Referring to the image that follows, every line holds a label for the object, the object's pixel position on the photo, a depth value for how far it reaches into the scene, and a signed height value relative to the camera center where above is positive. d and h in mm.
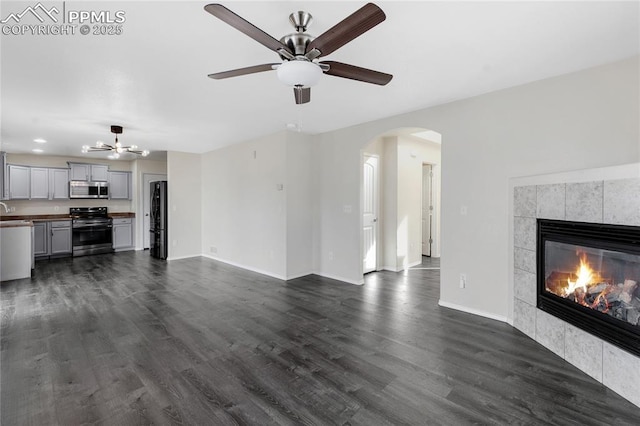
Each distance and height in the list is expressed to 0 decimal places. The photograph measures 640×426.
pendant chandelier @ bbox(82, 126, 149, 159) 4453 +1038
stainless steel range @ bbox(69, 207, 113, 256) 6973 -557
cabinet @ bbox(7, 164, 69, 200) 6500 +576
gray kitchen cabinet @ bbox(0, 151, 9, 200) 6238 +635
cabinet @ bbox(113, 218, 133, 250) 7598 -689
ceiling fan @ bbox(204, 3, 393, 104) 1458 +943
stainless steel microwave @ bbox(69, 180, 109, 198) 7164 +464
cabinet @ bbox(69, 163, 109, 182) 7148 +899
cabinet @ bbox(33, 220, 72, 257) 6523 -697
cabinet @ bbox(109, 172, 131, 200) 7715 +596
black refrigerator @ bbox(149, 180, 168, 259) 6574 -263
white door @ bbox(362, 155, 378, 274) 5312 -123
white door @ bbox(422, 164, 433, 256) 7025 -41
